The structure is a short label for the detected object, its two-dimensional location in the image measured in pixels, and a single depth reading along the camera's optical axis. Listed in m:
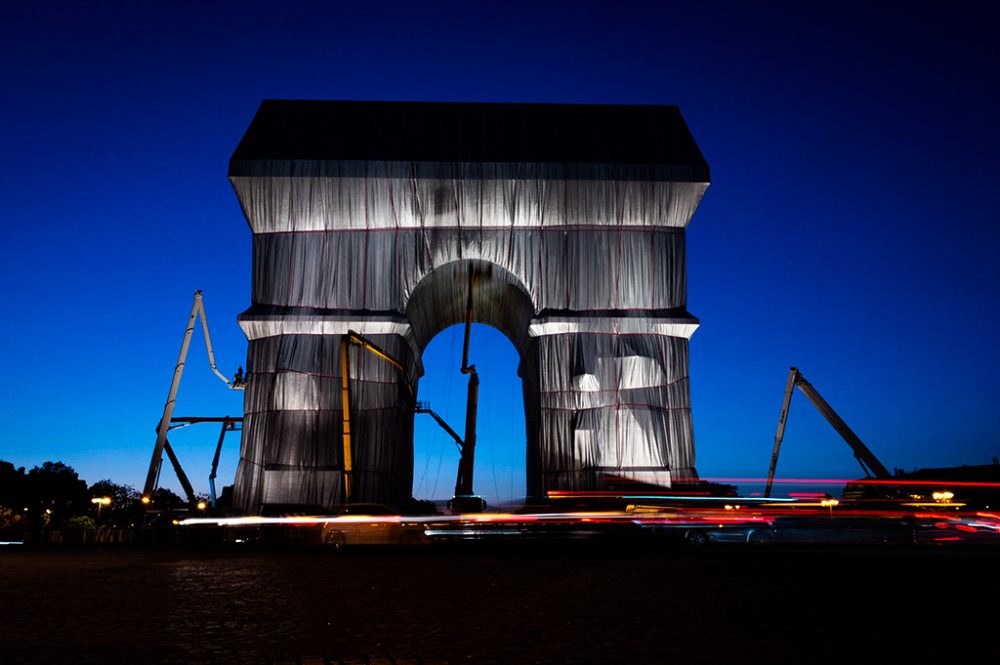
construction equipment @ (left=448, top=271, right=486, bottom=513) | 39.94
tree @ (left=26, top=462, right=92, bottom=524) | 82.22
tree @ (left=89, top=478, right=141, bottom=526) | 47.61
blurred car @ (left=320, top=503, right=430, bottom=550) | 24.14
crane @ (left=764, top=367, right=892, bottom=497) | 39.81
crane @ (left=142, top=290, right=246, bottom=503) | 41.09
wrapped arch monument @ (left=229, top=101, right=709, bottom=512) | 35.94
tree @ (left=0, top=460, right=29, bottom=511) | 78.75
